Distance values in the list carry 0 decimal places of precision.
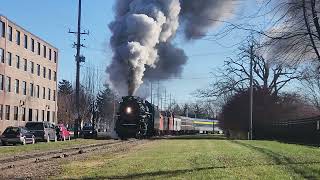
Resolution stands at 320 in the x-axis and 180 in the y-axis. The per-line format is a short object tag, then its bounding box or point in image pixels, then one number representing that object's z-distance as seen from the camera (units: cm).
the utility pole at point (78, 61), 5341
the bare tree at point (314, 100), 7454
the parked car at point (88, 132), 5975
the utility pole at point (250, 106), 5047
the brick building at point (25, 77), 6203
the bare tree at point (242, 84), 6588
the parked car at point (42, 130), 4343
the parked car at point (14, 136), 3822
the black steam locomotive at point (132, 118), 4547
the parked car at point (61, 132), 4759
